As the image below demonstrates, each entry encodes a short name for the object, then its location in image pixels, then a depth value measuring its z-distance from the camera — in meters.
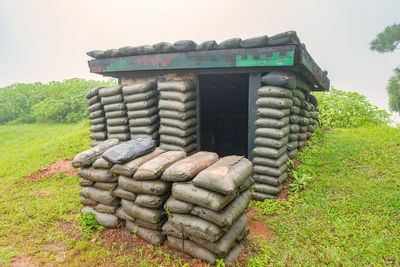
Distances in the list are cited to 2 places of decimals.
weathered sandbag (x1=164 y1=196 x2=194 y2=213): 3.57
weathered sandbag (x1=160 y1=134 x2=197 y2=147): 6.39
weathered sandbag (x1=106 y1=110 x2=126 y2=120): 7.24
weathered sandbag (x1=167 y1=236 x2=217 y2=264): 3.51
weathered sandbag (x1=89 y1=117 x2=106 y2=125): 7.86
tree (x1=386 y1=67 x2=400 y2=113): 19.55
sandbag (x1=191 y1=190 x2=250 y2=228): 3.34
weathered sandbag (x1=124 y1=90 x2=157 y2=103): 6.73
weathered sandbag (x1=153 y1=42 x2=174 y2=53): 6.15
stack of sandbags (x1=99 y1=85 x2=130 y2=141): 7.24
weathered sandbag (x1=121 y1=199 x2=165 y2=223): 3.96
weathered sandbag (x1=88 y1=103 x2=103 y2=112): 7.80
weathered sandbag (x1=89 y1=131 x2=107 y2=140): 7.92
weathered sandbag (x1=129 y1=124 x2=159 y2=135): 6.84
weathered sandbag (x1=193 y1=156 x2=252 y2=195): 3.26
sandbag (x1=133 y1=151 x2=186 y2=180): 3.84
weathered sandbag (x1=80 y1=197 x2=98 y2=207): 4.92
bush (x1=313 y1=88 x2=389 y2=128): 12.77
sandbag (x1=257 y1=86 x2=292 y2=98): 5.39
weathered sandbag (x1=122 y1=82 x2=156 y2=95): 6.73
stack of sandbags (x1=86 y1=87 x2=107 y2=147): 7.85
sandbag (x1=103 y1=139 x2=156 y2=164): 4.20
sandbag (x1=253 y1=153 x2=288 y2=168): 5.55
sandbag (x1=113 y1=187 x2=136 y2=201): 4.23
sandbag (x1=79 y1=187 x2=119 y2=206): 4.57
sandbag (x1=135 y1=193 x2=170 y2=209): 3.91
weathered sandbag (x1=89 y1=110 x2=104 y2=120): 7.82
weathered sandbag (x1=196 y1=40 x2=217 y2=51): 5.69
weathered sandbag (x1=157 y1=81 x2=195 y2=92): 6.24
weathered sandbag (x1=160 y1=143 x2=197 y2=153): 6.46
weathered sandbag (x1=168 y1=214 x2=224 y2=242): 3.35
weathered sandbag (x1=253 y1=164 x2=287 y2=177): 5.57
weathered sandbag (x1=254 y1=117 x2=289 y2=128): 5.47
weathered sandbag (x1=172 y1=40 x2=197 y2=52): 5.89
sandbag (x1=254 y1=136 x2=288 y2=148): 5.49
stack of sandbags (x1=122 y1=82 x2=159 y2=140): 6.76
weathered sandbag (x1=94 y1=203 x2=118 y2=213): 4.60
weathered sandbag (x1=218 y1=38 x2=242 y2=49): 5.43
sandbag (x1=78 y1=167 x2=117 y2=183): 4.50
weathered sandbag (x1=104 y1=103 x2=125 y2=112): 7.19
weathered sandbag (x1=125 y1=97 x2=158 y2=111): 6.75
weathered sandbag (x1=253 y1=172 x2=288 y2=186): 5.59
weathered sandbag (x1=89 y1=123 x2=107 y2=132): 7.89
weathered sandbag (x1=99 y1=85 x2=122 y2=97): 7.23
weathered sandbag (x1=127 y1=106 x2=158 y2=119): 6.77
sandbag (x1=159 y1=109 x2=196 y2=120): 6.27
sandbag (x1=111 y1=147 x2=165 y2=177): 4.08
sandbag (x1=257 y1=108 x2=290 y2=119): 5.42
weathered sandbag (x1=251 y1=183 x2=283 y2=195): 5.60
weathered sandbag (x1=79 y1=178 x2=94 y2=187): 4.84
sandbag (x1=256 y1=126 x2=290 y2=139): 5.46
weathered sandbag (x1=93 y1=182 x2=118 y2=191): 4.54
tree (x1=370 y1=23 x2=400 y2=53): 17.25
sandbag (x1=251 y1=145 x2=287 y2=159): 5.51
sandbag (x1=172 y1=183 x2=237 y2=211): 3.29
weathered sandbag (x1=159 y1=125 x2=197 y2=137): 6.36
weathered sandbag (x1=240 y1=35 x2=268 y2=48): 5.15
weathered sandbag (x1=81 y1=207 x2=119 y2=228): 4.56
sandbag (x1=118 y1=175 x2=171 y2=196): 3.86
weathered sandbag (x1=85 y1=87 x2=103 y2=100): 7.85
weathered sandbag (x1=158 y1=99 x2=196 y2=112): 6.24
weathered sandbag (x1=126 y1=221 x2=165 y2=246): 4.04
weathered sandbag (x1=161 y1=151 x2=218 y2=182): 3.62
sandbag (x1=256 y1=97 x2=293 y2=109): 5.38
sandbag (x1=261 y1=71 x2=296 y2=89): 5.36
